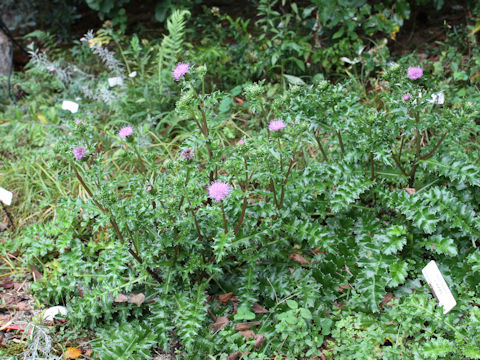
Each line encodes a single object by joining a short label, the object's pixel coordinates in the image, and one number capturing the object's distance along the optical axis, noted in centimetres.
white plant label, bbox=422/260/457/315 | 176
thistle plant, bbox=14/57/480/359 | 184
